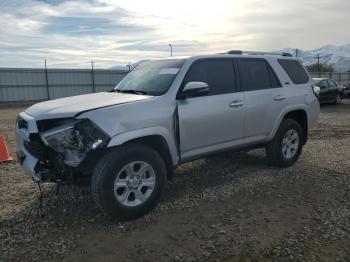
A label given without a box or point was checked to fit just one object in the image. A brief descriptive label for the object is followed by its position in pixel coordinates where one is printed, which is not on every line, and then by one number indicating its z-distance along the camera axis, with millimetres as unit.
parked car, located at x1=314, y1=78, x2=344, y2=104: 20312
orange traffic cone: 7098
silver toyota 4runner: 4133
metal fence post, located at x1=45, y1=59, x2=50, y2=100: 27891
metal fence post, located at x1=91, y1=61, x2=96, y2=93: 29859
